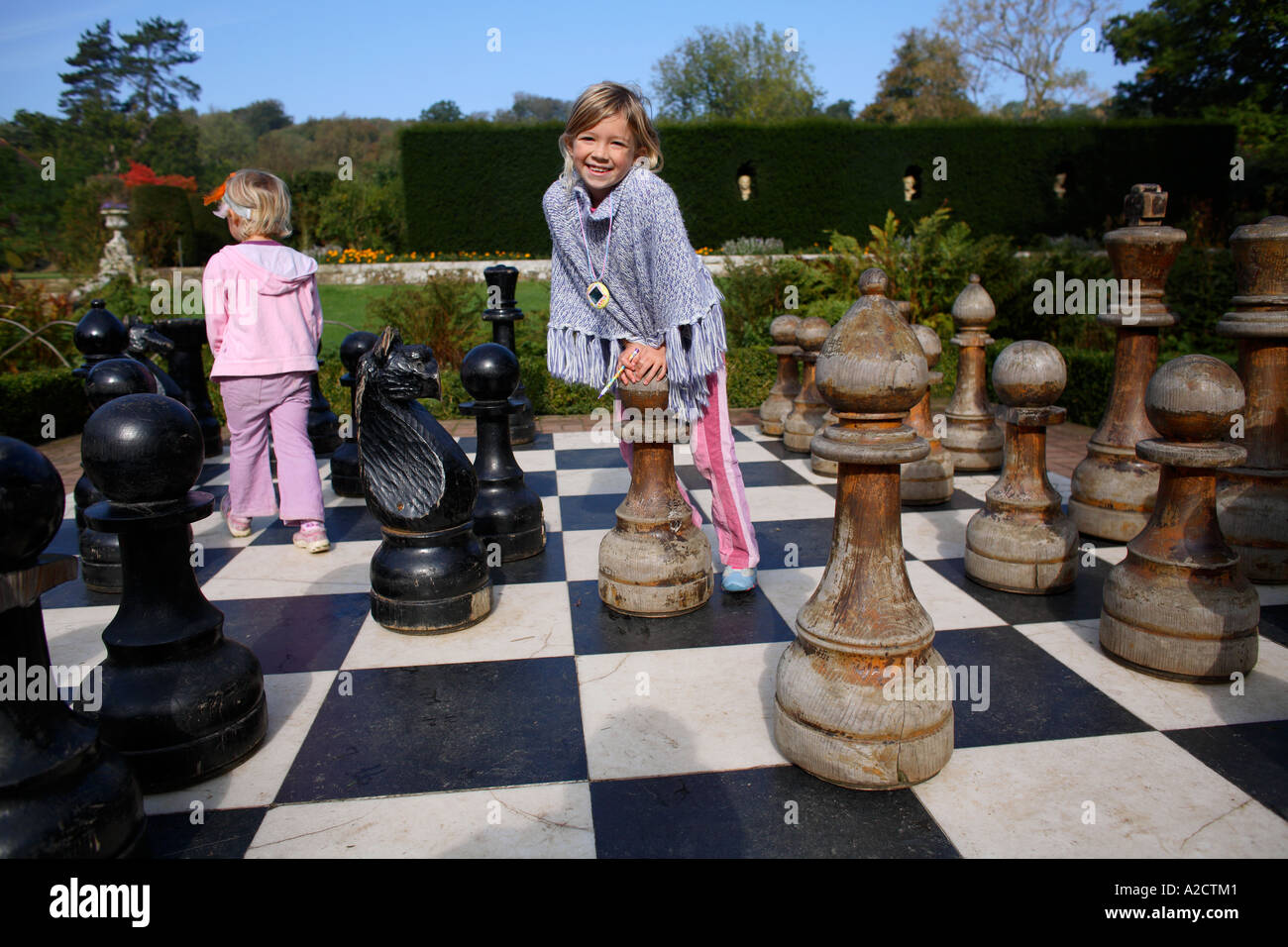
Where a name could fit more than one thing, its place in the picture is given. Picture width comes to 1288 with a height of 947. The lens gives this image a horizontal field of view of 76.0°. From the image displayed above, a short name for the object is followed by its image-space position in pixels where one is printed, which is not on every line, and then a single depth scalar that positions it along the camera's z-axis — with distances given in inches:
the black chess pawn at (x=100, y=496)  112.6
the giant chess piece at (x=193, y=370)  178.5
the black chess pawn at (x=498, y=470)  120.6
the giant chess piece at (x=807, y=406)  178.2
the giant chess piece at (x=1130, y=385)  117.4
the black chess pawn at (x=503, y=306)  164.7
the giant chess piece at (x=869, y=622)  65.4
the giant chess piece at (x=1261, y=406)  104.5
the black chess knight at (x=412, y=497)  97.3
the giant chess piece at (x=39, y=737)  48.8
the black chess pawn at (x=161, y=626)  65.7
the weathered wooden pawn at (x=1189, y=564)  81.0
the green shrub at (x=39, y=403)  214.8
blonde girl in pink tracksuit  124.7
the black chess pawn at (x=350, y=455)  154.2
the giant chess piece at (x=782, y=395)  196.2
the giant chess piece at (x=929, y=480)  145.0
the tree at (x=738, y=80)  1574.8
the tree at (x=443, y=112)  2065.7
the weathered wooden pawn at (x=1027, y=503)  103.0
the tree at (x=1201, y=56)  601.3
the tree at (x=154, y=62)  1642.5
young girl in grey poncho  92.2
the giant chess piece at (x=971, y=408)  161.8
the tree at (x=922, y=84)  1455.5
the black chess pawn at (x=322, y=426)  185.1
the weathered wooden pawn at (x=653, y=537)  100.6
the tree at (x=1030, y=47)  1126.4
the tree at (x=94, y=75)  1590.8
